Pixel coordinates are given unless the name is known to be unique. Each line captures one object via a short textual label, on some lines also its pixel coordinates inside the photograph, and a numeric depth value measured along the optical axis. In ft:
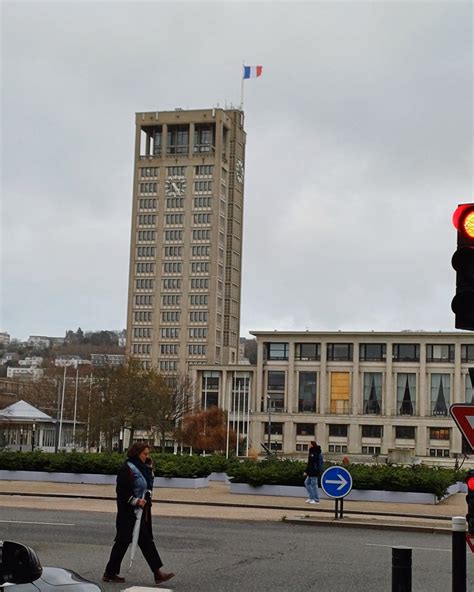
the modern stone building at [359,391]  364.38
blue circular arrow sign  69.87
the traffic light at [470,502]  25.09
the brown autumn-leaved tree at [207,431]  337.11
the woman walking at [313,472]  84.43
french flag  548.72
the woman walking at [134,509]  39.58
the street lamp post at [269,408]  335.86
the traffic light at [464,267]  24.88
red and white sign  25.57
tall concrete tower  529.86
